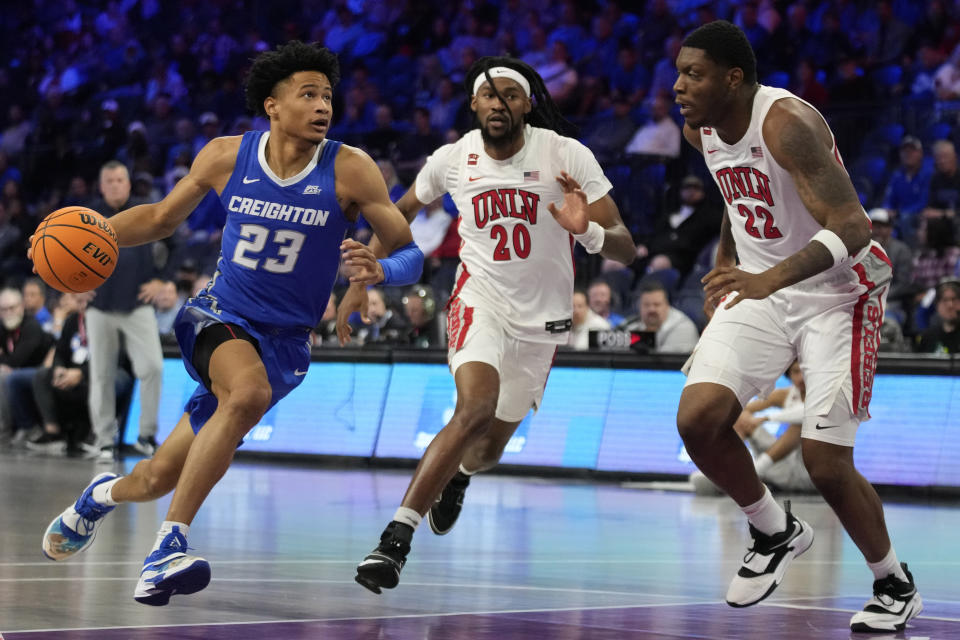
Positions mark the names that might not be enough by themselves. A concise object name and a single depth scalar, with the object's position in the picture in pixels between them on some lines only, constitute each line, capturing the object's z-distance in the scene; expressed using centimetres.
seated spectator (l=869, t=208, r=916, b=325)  1309
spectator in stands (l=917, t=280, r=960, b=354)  1146
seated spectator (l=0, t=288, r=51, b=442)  1550
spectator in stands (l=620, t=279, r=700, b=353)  1225
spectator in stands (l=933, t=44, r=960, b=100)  1461
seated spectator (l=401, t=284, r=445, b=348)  1383
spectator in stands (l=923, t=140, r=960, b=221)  1348
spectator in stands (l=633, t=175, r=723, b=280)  1465
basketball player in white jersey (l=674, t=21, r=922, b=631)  547
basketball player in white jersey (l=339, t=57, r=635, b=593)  678
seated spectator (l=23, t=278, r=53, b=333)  1683
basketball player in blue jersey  595
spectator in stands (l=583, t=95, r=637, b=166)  1606
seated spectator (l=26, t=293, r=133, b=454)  1468
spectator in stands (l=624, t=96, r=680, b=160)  1567
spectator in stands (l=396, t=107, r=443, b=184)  1722
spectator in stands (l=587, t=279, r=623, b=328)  1373
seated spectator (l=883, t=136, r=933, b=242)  1387
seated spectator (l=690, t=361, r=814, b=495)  1095
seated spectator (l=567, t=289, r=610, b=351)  1285
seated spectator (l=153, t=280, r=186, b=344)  1539
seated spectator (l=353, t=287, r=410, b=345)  1399
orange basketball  584
